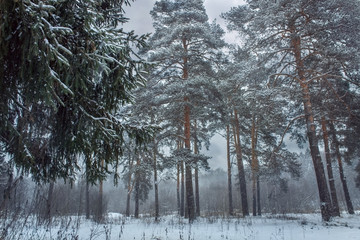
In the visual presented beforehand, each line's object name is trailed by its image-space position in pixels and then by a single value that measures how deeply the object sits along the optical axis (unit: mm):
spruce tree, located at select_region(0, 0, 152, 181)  2990
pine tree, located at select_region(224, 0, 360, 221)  8586
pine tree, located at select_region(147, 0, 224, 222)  11234
